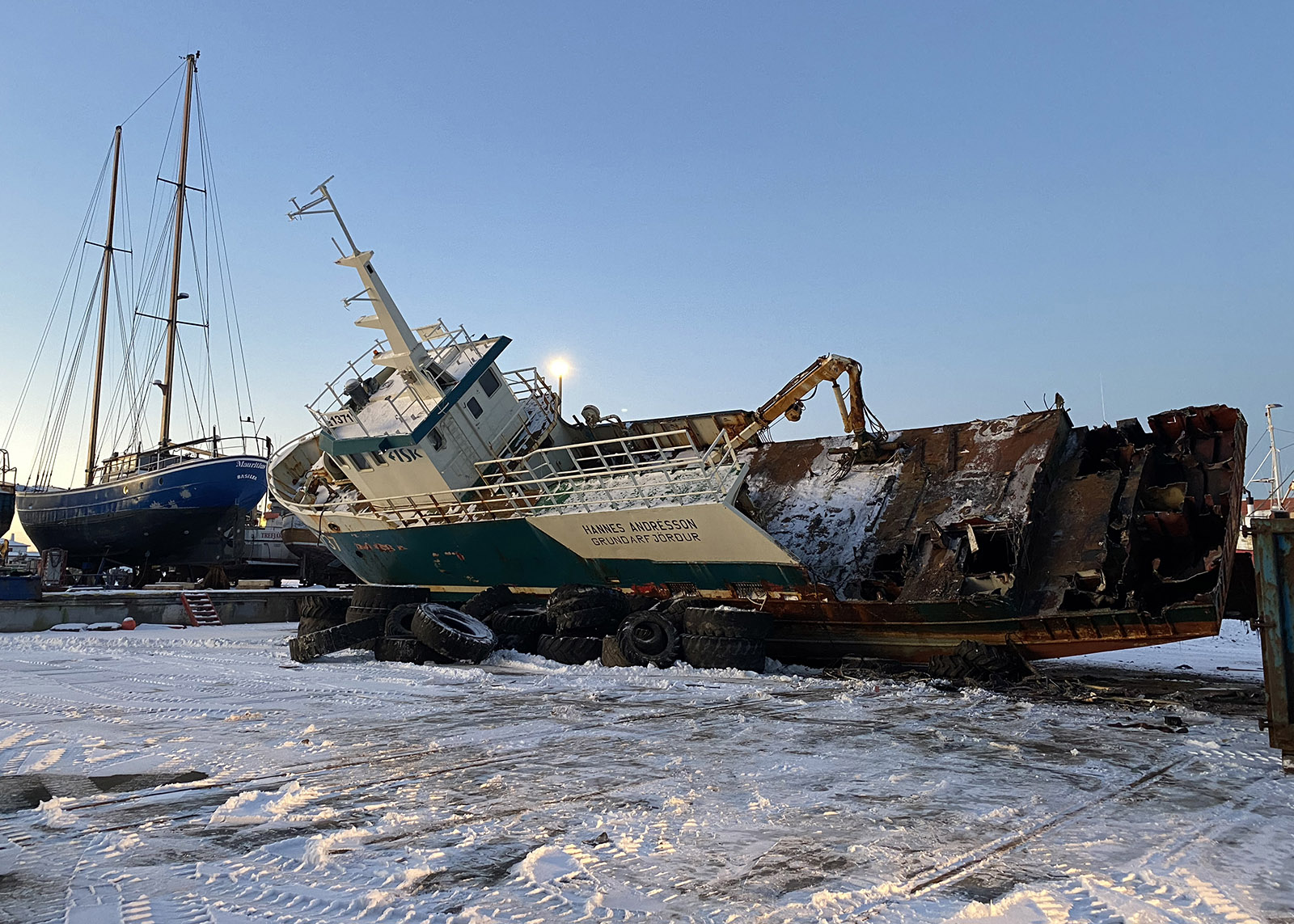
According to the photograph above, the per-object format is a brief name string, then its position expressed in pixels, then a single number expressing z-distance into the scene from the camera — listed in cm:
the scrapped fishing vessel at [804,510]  1169
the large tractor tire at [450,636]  1343
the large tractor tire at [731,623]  1298
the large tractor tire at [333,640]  1363
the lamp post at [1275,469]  3444
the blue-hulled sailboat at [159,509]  3241
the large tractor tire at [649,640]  1316
